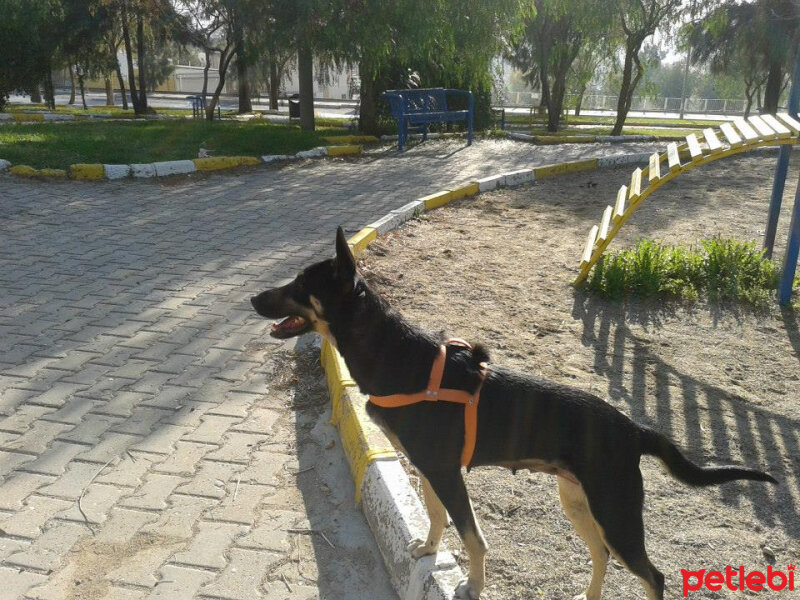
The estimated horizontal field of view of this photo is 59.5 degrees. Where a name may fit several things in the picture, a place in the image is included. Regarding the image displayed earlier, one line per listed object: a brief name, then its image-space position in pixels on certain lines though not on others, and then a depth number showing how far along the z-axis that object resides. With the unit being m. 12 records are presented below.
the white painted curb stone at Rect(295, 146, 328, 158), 14.67
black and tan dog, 2.57
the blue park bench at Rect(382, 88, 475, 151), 15.84
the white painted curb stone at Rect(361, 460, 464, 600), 2.77
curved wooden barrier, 5.76
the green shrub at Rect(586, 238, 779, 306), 6.44
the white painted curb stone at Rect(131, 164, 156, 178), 12.04
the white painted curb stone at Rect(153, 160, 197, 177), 12.23
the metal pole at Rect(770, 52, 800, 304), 6.10
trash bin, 29.95
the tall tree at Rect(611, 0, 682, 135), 20.00
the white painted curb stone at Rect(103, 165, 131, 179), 11.87
